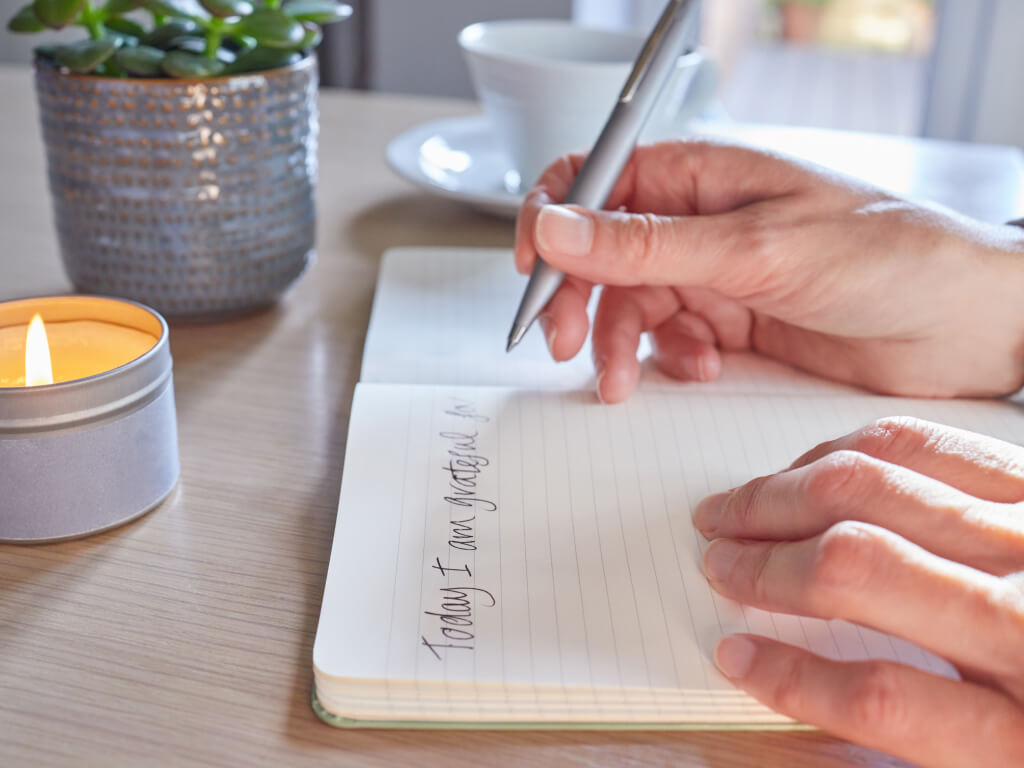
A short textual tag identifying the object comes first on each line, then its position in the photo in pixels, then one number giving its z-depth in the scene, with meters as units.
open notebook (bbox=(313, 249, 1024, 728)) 0.35
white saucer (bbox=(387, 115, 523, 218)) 0.82
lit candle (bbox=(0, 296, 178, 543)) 0.40
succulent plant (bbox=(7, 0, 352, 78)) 0.55
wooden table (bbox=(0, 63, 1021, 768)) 0.34
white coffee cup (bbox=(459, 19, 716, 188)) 0.78
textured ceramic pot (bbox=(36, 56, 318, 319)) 0.58
